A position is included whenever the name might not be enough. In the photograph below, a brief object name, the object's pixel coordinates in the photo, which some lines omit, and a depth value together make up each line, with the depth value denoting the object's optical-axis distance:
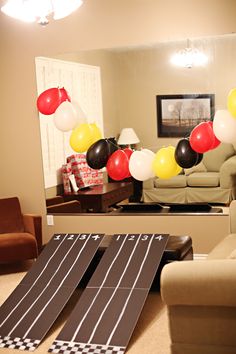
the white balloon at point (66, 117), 4.41
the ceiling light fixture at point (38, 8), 2.82
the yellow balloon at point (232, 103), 3.82
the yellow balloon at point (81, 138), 4.47
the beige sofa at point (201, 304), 2.65
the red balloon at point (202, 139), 4.14
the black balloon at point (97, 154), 4.43
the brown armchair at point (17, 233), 4.63
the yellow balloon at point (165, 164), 4.31
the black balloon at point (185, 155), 4.23
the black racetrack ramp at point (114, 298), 3.18
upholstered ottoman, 4.01
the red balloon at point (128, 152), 4.63
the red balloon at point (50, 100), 4.55
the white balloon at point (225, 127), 3.96
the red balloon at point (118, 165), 4.48
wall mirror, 4.55
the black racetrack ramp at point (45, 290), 3.37
